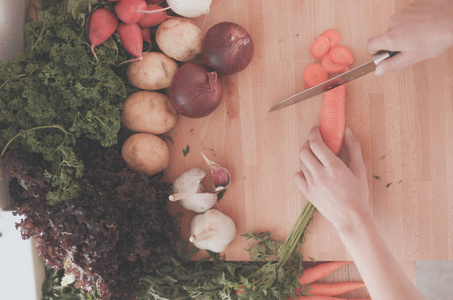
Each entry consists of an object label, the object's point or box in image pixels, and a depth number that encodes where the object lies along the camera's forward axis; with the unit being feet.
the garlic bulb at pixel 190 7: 3.76
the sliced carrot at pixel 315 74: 3.96
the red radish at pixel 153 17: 3.77
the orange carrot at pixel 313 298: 4.53
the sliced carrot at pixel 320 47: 3.93
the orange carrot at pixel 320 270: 4.44
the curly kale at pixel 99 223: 3.50
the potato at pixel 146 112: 3.89
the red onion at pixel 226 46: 3.74
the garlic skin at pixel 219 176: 4.09
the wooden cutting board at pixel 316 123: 3.96
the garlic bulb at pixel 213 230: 4.01
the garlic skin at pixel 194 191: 4.06
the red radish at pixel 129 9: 3.61
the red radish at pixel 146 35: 3.93
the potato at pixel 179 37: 3.83
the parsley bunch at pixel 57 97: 3.39
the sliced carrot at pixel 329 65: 3.94
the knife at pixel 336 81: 3.22
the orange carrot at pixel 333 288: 4.59
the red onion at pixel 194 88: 3.76
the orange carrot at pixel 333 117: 3.89
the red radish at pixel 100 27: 3.51
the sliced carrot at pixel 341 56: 3.89
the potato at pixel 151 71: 3.87
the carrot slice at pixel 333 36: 3.93
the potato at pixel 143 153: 3.89
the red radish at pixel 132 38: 3.73
